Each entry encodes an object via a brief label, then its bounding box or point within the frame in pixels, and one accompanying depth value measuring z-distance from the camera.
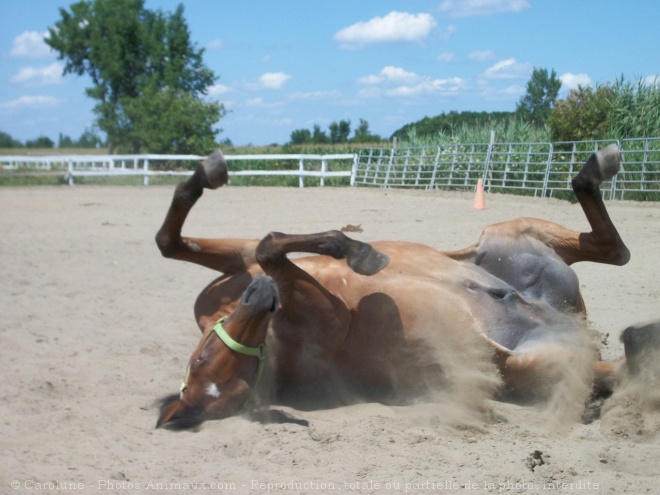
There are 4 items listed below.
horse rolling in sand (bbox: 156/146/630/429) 3.82
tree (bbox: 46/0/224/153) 53.09
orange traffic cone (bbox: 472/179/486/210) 15.62
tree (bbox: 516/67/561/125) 62.34
